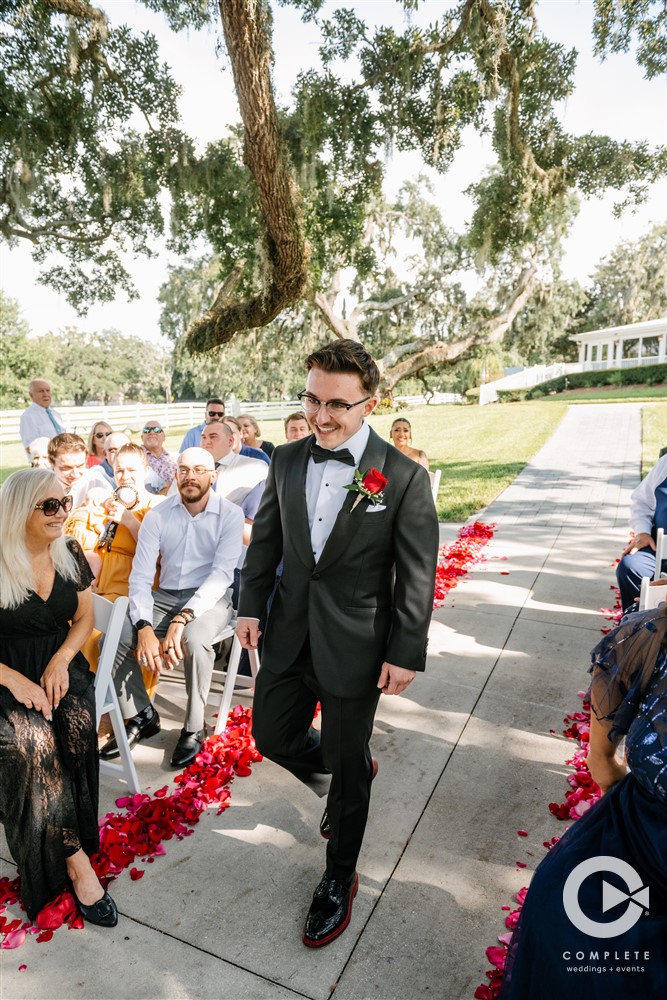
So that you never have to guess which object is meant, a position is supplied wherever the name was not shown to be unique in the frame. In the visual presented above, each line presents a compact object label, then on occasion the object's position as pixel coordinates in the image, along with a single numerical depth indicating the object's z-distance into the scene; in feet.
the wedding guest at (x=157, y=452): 24.30
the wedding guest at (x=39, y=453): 19.54
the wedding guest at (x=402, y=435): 23.37
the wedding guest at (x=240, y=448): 18.58
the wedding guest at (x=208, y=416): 22.39
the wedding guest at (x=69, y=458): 16.16
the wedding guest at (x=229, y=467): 17.06
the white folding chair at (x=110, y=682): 10.09
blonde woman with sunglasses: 8.05
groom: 7.54
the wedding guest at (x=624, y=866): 4.98
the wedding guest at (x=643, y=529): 14.74
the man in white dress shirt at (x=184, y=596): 11.62
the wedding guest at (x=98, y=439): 24.76
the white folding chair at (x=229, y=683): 12.42
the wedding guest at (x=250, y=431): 23.19
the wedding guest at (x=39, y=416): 28.73
